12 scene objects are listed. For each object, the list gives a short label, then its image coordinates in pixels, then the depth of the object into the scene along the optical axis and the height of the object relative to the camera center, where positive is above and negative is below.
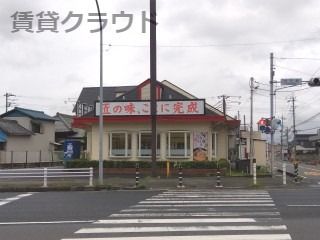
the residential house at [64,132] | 49.66 +1.88
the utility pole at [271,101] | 22.01 +2.92
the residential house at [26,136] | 37.12 +1.03
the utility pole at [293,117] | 64.50 +5.14
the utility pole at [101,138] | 16.24 +0.35
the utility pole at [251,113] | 26.36 +2.89
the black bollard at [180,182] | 15.95 -1.63
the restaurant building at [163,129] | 22.68 +1.05
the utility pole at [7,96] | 60.23 +8.23
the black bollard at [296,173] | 18.69 -1.44
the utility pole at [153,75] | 20.22 +3.96
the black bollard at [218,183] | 16.20 -1.68
